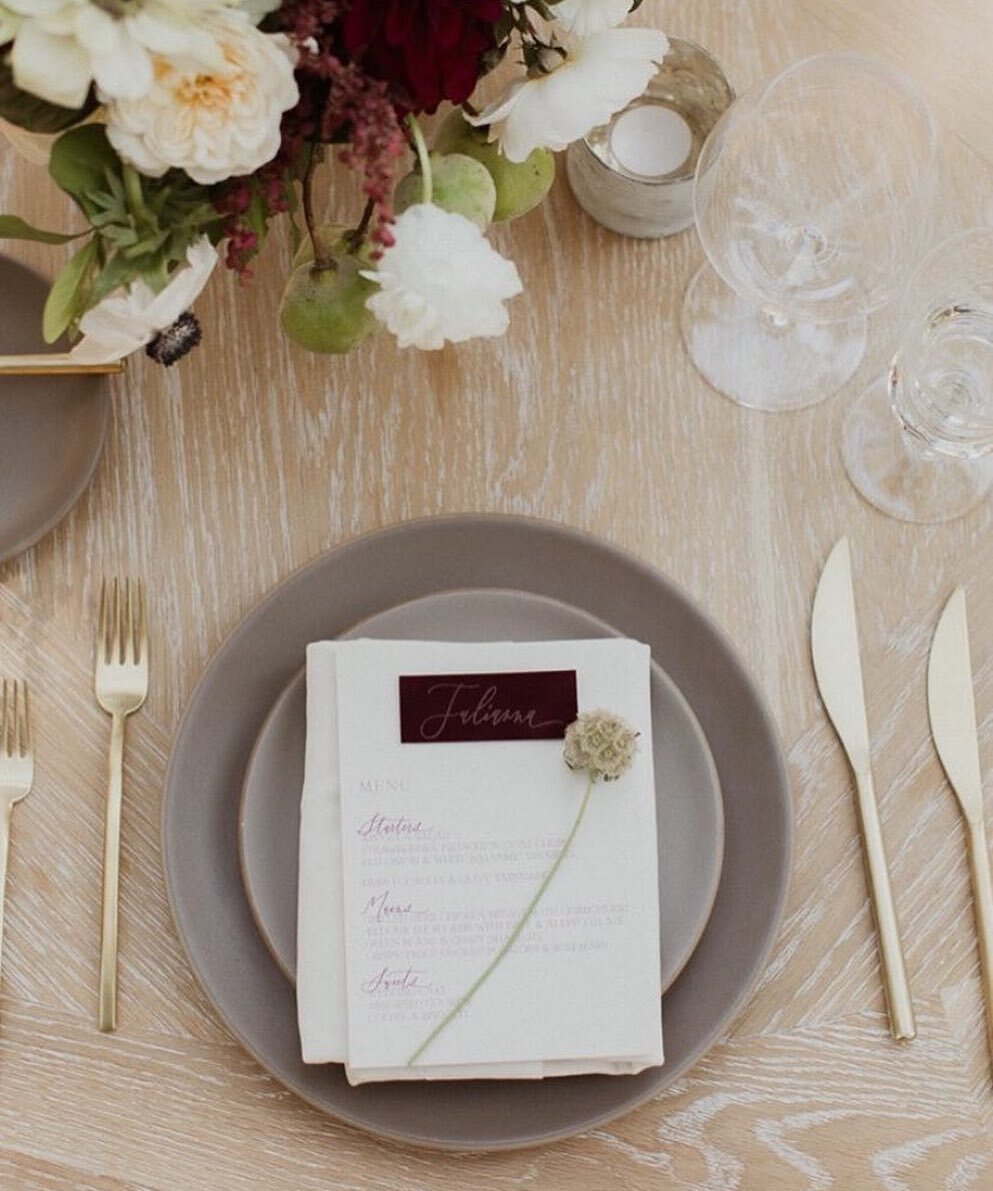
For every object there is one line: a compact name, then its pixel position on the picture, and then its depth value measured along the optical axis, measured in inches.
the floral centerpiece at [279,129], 18.9
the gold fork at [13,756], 28.8
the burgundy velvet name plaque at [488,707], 27.6
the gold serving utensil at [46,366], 28.6
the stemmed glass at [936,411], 30.5
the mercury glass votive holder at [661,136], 31.0
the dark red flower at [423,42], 20.4
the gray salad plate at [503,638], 27.2
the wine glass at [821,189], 28.6
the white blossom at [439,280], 21.4
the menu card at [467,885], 26.2
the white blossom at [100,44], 18.2
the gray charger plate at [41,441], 29.4
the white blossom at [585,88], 24.0
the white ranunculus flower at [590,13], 23.4
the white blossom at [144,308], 21.8
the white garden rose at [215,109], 19.4
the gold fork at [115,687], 27.9
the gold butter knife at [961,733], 28.8
